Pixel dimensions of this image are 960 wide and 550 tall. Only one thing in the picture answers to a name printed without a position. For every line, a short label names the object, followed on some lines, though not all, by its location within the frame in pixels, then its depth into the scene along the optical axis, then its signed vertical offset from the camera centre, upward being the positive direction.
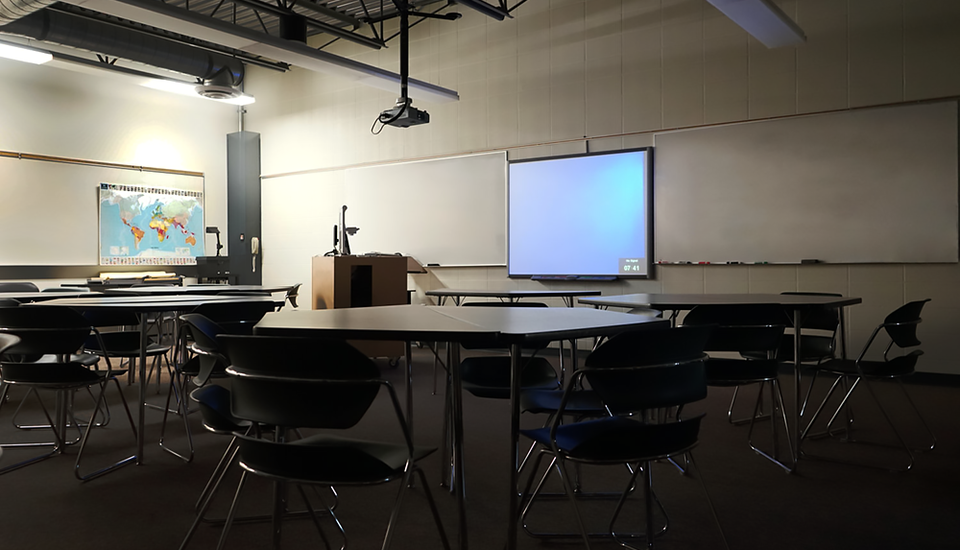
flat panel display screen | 6.73 +0.58
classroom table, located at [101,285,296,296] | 4.91 -0.14
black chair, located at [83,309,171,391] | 3.97 -0.44
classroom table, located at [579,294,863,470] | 3.09 -0.16
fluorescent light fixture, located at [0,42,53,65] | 6.59 +2.22
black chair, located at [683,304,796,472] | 3.01 -0.30
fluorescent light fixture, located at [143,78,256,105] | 7.78 +2.20
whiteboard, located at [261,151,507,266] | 7.84 +0.84
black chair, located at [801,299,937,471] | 3.24 -0.48
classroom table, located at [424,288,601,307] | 4.93 -0.18
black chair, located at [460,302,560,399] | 2.79 -0.46
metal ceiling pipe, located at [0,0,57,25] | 5.47 +2.24
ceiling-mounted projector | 6.46 +1.53
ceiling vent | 7.72 +2.13
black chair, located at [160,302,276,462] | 2.20 -0.24
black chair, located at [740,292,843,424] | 3.90 -0.45
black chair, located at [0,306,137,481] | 3.07 -0.35
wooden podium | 5.87 -0.12
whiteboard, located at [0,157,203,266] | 8.10 +0.79
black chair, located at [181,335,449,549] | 1.55 -0.32
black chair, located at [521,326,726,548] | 1.70 -0.32
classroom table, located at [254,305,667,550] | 1.77 -0.17
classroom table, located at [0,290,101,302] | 4.70 -0.17
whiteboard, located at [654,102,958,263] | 5.32 +0.70
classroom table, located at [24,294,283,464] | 3.18 -0.17
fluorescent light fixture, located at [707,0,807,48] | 4.98 +1.98
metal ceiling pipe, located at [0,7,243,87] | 6.93 +2.62
